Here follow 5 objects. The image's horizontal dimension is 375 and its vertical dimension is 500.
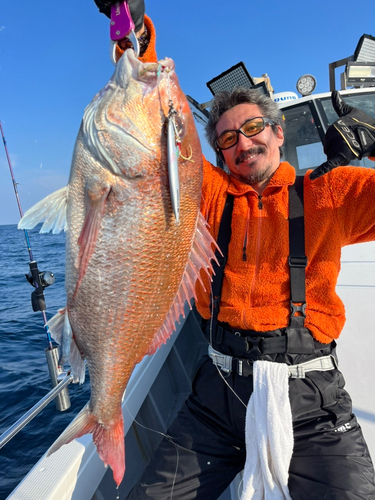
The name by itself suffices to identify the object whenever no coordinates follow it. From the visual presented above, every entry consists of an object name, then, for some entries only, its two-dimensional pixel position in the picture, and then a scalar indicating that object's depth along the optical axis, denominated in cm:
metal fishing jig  48
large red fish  51
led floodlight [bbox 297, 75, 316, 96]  196
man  67
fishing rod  101
